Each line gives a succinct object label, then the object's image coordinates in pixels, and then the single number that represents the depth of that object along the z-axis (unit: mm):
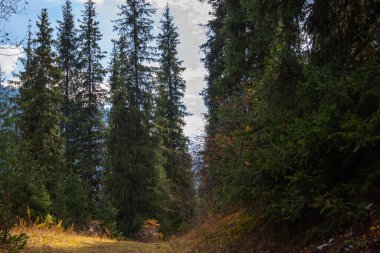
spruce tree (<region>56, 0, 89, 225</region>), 28359
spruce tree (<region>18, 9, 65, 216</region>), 20406
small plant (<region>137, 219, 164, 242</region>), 21677
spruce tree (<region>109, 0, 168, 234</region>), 24469
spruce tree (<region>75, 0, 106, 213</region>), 27422
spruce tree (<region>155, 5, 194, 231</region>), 28016
